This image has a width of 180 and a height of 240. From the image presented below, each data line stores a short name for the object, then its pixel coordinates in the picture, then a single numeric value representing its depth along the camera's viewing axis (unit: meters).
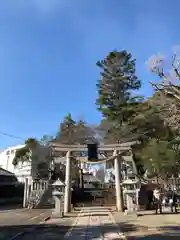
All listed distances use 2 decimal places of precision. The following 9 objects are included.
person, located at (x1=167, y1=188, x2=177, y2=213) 10.19
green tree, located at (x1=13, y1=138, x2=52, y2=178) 22.72
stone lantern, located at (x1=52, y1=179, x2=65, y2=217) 9.78
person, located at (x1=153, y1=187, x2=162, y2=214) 10.62
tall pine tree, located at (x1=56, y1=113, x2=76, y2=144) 20.93
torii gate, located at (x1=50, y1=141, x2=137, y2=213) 11.85
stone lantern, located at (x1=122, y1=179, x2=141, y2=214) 9.87
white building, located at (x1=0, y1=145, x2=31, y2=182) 23.53
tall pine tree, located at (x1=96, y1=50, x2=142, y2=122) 20.77
